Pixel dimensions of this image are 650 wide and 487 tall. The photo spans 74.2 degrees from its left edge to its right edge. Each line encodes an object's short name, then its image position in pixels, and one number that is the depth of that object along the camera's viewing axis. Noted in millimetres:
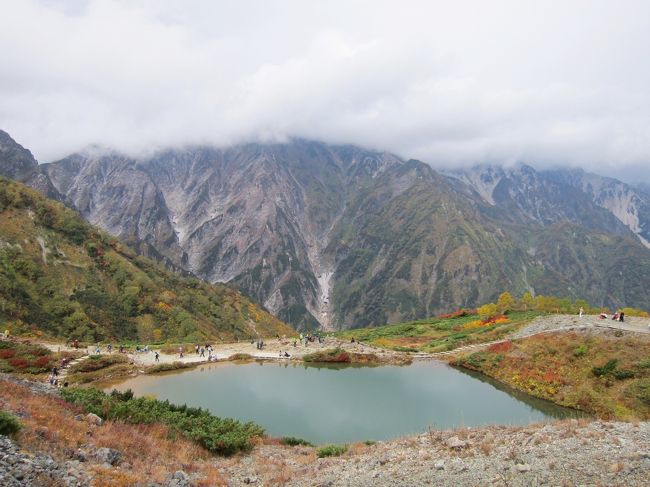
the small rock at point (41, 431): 16734
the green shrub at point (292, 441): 29250
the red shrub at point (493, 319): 82562
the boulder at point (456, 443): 20250
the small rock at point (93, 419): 21609
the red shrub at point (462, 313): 104025
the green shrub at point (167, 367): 54062
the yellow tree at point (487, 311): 92812
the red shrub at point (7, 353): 49616
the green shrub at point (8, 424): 15570
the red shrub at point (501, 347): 56769
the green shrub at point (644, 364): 41250
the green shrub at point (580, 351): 47559
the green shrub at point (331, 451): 24080
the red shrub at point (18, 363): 48250
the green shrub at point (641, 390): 37719
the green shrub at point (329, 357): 62500
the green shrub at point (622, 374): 41531
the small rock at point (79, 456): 16328
